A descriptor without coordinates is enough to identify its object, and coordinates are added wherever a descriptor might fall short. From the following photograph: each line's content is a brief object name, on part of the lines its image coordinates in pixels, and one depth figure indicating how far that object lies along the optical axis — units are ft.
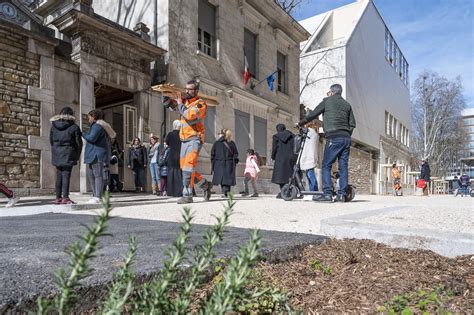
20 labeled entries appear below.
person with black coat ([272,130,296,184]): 28.81
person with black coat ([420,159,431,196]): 63.77
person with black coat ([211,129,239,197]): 29.04
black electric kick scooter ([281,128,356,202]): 25.72
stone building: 27.20
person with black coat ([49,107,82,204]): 19.70
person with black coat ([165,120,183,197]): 27.71
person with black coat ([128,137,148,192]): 33.50
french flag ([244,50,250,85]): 45.57
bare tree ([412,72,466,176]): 120.98
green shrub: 2.53
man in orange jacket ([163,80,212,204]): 20.74
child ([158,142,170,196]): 29.98
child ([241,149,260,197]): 36.65
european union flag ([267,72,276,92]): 49.16
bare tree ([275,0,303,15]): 60.18
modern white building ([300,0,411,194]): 75.46
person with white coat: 26.35
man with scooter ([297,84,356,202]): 22.09
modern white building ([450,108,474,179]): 170.09
